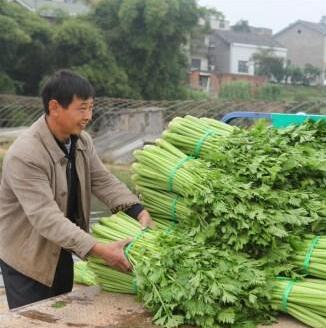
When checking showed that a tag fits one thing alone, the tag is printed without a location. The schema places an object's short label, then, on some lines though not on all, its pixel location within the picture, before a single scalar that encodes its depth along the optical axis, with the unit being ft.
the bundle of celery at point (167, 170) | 9.65
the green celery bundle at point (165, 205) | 9.92
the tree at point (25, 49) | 108.27
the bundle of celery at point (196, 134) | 10.47
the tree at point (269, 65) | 189.98
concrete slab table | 8.46
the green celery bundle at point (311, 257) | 8.82
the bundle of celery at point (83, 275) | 12.34
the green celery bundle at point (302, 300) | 8.46
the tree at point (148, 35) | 117.60
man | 9.29
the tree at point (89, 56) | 109.60
